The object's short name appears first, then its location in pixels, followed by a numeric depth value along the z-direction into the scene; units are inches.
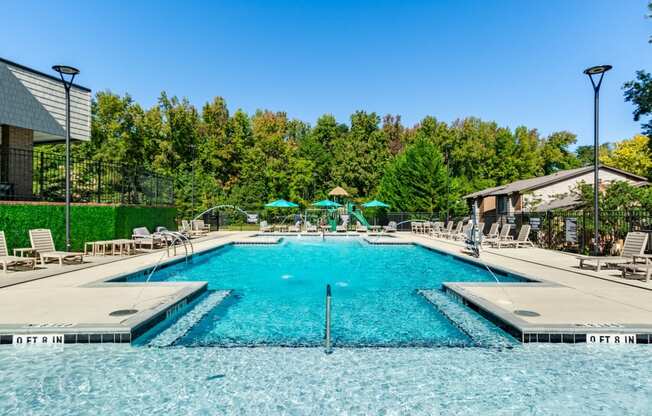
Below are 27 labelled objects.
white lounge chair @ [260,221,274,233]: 1052.7
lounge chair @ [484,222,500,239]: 711.7
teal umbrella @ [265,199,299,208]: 1162.8
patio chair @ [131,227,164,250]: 583.1
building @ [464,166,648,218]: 1040.8
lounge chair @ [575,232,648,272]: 378.6
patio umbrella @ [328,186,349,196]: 1157.7
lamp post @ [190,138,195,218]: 1717.5
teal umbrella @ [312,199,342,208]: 1160.3
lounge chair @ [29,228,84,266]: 417.4
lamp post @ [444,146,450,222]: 1332.4
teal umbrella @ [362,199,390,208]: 1179.9
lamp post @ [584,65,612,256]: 447.2
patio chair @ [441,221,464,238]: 852.4
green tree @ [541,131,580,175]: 2024.5
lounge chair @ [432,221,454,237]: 902.6
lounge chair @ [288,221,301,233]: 1087.8
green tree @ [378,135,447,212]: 1365.7
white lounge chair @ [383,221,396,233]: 1129.8
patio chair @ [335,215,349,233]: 1116.9
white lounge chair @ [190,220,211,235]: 939.2
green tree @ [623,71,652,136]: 1086.4
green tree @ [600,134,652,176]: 1850.4
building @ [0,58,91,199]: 536.4
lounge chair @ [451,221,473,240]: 813.9
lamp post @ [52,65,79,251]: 447.6
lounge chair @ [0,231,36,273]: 371.2
